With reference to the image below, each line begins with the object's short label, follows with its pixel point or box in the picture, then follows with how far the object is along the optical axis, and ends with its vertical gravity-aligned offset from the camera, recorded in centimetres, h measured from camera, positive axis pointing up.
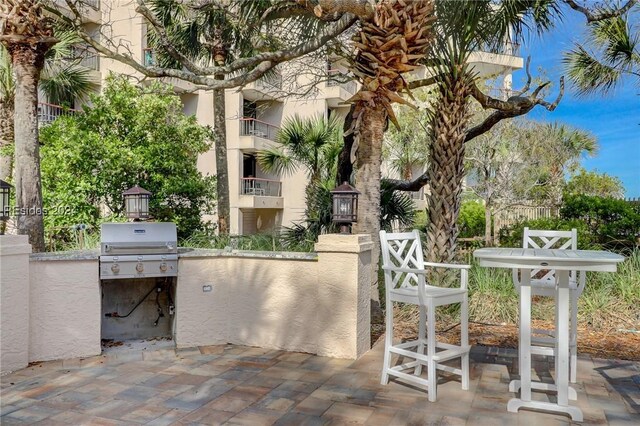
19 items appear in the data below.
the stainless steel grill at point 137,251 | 452 -42
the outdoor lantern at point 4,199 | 420 +9
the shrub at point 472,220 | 1513 -41
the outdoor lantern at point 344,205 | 464 +3
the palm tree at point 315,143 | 947 +139
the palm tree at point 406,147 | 1692 +235
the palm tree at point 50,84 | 948 +306
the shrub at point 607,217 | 877 -19
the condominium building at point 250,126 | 1639 +312
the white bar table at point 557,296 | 317 -64
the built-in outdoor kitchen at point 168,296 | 436 -90
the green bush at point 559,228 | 799 -40
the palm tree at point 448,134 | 620 +101
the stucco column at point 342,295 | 448 -85
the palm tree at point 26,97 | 603 +146
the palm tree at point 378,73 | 530 +160
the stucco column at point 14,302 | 409 -84
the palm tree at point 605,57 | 834 +294
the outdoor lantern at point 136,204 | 503 +5
